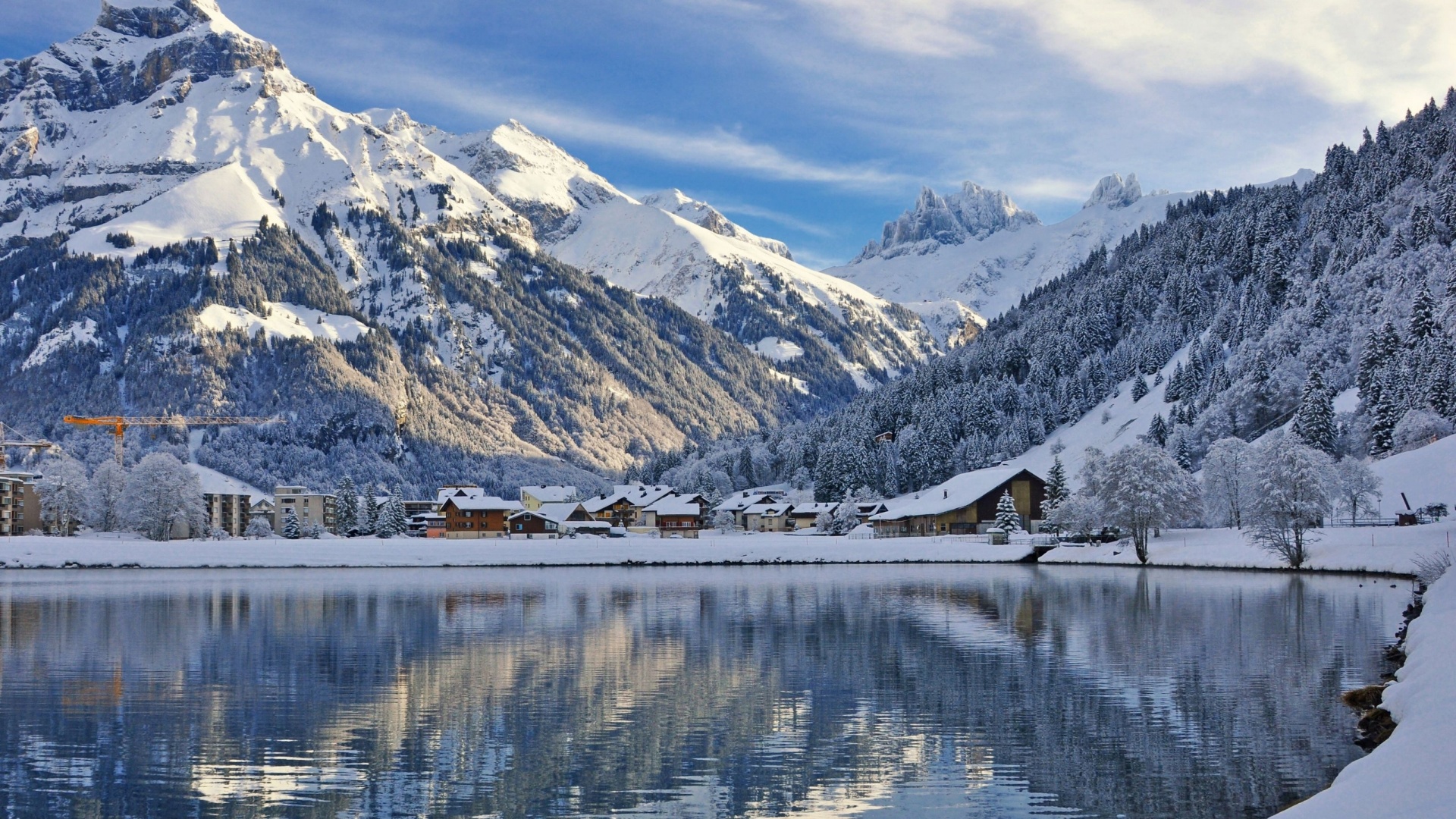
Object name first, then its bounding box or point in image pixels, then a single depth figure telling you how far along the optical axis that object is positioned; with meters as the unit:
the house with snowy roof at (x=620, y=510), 197.62
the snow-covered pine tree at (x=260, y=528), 165.75
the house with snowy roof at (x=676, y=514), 184.88
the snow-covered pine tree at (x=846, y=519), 165.12
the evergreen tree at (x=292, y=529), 160.38
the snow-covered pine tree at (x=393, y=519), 161.00
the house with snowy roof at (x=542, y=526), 167.75
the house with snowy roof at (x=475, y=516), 172.88
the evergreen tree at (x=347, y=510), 169.25
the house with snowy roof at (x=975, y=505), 144.12
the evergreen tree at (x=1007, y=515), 131.00
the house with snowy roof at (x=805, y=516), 182.05
